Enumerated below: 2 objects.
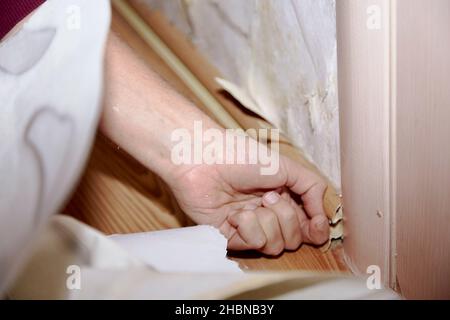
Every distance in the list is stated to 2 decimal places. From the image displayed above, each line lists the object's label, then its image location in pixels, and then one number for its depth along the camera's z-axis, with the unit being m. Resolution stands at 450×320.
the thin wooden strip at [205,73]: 0.69
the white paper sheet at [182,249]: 0.38
